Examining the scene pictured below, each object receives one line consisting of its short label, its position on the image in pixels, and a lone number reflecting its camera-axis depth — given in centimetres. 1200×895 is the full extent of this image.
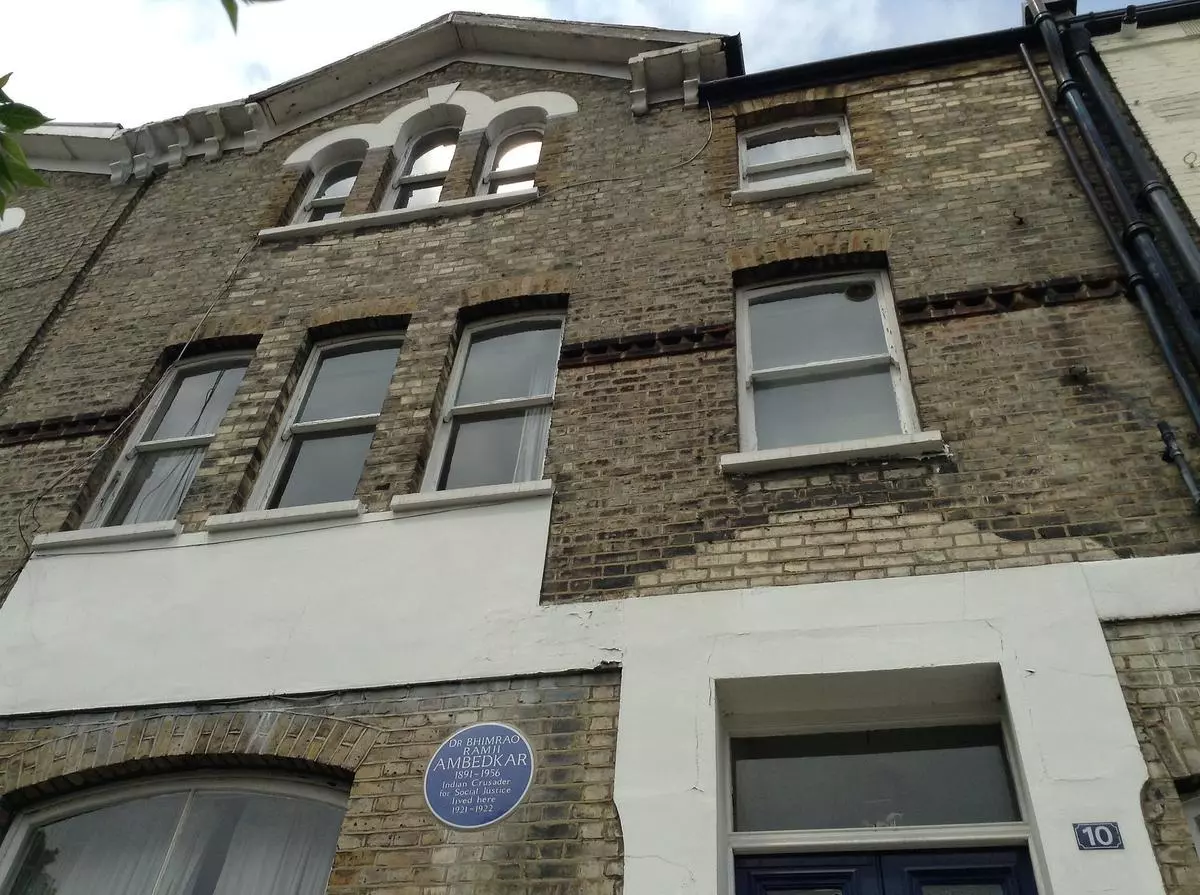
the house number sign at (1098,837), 416
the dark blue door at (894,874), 451
